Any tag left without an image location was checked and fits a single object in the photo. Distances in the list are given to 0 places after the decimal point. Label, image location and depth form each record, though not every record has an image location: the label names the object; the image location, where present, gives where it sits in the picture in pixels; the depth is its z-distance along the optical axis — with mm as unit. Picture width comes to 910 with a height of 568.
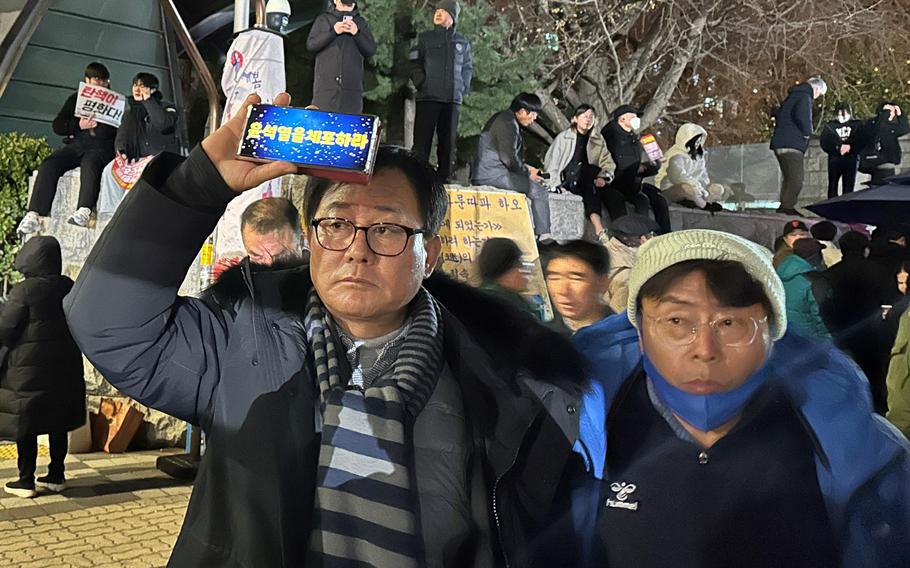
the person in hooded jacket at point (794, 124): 11430
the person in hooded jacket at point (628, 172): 9391
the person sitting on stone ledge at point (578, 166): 9508
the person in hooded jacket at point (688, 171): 11461
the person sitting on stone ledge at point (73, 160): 7922
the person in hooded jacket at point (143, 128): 7668
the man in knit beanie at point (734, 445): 1495
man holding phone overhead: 1423
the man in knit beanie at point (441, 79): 8633
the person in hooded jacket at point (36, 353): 5395
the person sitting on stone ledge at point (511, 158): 8594
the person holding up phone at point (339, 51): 8133
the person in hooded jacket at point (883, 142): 11320
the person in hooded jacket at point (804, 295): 1861
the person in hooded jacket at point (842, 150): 11609
